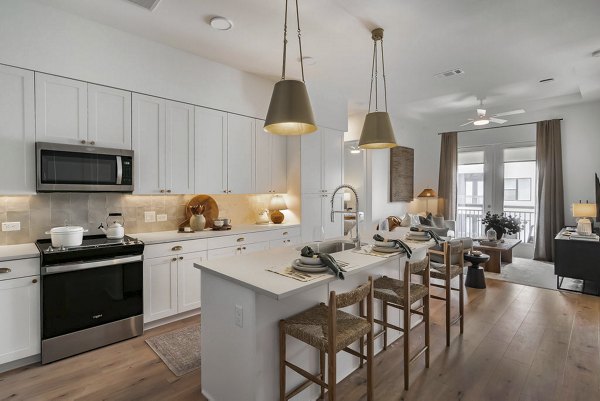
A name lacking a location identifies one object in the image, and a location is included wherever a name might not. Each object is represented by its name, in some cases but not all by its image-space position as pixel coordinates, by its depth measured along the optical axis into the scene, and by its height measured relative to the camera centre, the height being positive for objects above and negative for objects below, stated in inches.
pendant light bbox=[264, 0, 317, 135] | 75.2 +21.9
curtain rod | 249.6 +58.7
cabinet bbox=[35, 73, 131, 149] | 107.8 +30.2
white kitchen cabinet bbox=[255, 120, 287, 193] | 173.0 +19.3
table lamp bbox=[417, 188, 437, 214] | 286.7 +2.6
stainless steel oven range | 99.5 -33.6
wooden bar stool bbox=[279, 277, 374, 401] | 65.3 -30.2
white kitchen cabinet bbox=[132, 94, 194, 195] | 129.6 +21.7
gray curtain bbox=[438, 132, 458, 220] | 289.9 +19.7
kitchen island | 68.4 -29.2
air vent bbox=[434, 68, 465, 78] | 171.0 +68.2
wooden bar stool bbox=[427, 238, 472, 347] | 111.4 -28.9
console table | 159.6 -32.5
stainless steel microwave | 106.7 +9.8
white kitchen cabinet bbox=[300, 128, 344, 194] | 182.5 +21.6
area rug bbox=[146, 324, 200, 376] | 98.5 -52.7
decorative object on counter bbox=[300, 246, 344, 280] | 72.7 -15.3
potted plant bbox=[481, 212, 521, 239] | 229.3 -20.7
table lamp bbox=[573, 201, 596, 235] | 176.7 -10.7
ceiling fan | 214.5 +53.3
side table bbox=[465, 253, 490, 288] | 176.1 -43.2
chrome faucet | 100.5 -13.2
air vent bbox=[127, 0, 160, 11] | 102.3 +63.1
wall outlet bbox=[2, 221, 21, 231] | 109.9 -10.6
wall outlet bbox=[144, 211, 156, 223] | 142.3 -9.7
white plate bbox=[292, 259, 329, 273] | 74.2 -17.1
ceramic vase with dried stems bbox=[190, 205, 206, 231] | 147.0 -12.3
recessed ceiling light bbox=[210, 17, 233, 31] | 115.4 +64.3
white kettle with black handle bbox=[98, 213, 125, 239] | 118.6 -13.3
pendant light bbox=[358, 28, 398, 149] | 108.0 +22.2
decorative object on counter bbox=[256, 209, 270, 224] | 180.5 -12.5
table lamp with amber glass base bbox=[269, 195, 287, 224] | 182.1 -5.5
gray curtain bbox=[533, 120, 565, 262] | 238.1 +5.3
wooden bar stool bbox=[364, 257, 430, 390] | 88.2 -29.5
